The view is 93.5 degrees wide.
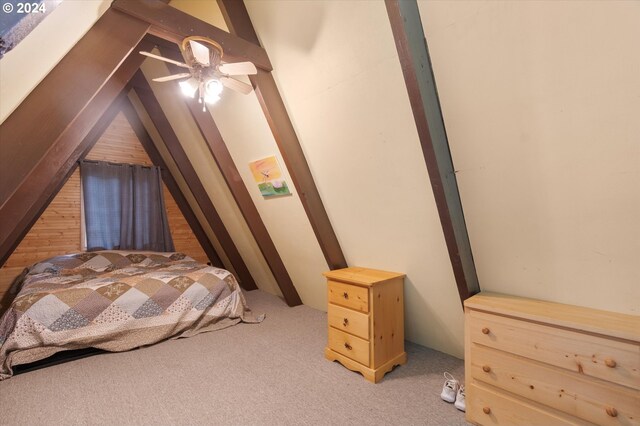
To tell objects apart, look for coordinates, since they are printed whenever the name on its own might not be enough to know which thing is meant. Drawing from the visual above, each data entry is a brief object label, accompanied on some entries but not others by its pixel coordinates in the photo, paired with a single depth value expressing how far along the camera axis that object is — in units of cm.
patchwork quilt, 228
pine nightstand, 198
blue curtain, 423
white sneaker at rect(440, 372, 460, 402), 173
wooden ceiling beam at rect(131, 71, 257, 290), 350
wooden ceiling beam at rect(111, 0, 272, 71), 161
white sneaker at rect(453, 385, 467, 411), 165
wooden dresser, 117
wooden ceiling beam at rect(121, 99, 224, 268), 455
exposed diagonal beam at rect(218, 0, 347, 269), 205
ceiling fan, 165
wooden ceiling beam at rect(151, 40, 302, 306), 280
